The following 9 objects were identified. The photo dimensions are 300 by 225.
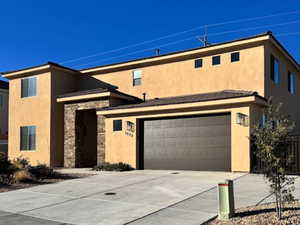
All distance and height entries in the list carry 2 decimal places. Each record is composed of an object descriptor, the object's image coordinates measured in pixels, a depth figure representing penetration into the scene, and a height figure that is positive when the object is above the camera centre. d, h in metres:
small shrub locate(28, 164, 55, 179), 11.14 -2.04
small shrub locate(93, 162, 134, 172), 13.26 -2.19
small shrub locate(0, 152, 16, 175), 11.07 -1.81
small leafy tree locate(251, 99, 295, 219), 4.78 -0.45
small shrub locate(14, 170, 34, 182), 10.26 -2.06
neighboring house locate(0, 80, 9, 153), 25.11 +1.62
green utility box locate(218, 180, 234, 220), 5.30 -1.59
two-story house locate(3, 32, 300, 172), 12.05 +1.05
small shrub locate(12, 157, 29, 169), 11.56 -1.82
